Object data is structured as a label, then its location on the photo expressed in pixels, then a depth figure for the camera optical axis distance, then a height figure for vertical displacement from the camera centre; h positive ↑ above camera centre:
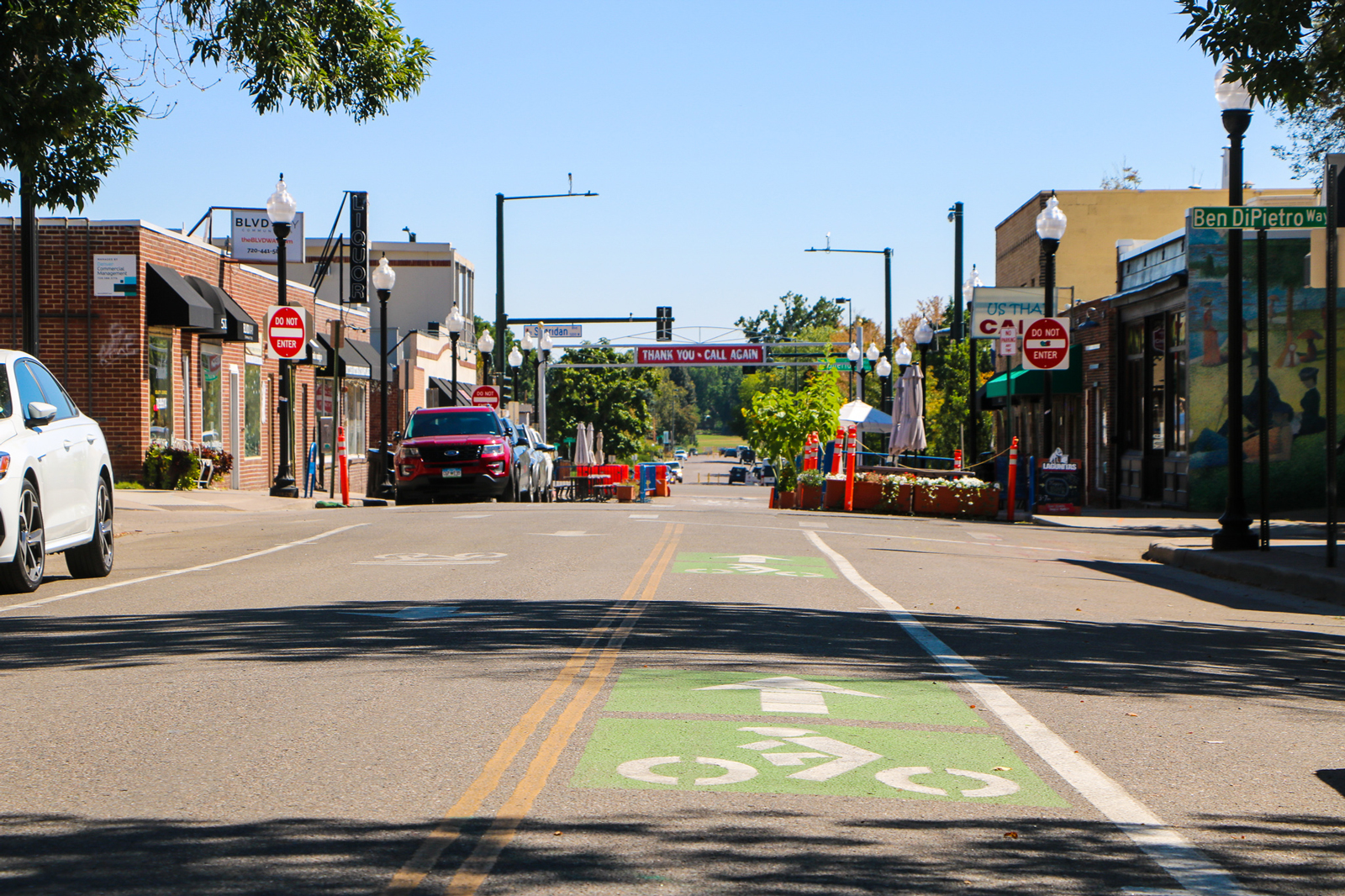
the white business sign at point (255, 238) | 51.78 +7.37
